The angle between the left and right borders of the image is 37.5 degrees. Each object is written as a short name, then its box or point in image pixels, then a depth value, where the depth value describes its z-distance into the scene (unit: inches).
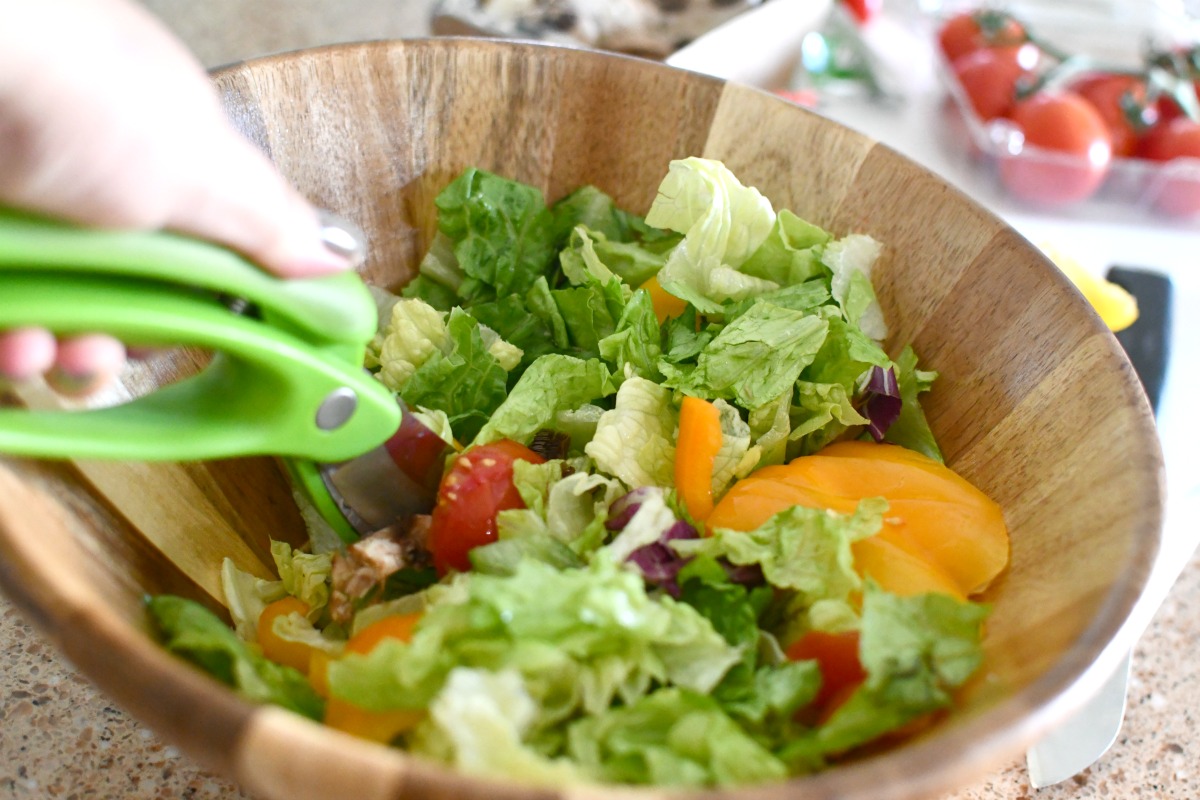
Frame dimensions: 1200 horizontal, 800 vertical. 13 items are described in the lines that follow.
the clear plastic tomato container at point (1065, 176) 25.8
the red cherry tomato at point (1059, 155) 25.7
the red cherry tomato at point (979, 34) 30.4
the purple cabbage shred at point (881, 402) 18.0
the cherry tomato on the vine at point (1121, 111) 27.8
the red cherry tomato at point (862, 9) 34.8
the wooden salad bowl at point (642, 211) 13.5
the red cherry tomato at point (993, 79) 28.2
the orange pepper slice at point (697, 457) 17.3
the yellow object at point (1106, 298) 21.5
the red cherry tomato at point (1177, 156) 25.9
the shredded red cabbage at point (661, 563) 16.1
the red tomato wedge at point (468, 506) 16.9
